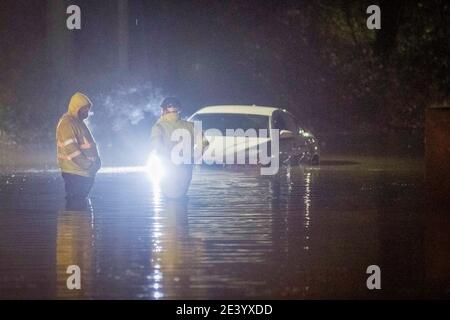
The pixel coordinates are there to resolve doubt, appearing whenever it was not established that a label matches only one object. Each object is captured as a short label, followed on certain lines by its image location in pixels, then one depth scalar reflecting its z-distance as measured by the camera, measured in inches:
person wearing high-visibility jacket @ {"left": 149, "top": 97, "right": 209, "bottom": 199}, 776.3
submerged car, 1069.1
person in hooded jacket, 756.0
